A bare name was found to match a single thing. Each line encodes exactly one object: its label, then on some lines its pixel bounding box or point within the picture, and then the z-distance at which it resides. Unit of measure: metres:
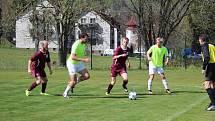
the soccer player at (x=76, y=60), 15.51
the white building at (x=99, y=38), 81.81
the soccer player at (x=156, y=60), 17.67
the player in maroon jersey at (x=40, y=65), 16.47
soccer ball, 15.48
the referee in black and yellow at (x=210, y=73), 12.97
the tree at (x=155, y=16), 42.88
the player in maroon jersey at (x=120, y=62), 16.91
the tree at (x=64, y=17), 38.22
